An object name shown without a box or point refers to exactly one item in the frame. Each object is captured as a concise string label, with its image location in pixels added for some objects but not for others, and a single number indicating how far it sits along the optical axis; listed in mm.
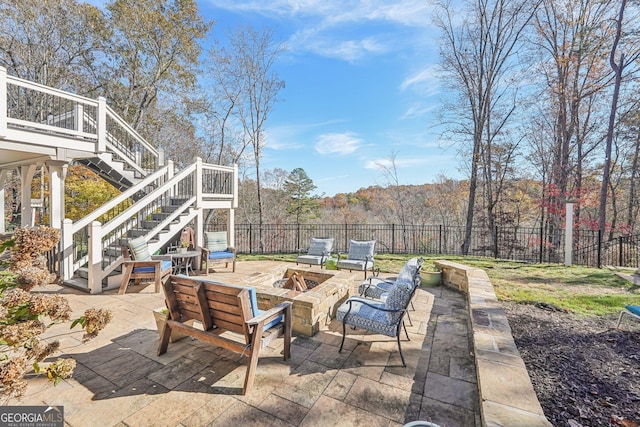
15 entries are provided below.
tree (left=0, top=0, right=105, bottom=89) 10180
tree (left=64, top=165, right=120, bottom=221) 8242
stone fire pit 3199
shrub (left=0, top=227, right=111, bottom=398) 1096
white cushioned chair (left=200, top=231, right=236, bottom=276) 6012
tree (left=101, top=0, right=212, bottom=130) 11922
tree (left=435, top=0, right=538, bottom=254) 10086
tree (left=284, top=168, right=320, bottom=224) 20156
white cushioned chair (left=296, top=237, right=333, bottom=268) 6078
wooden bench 2240
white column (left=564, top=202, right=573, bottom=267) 7395
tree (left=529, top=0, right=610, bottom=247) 9906
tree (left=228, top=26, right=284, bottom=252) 12391
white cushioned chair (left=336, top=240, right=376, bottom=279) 5571
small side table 5406
